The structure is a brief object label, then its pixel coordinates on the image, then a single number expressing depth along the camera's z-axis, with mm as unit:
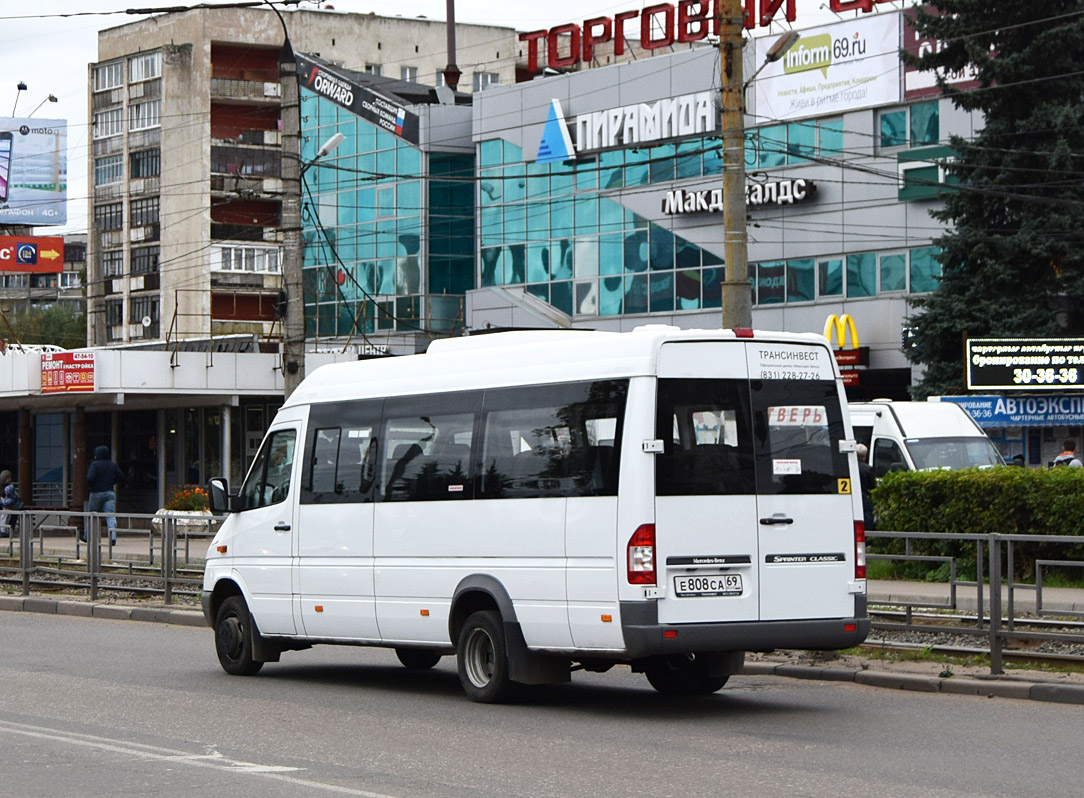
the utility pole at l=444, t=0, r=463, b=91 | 69188
